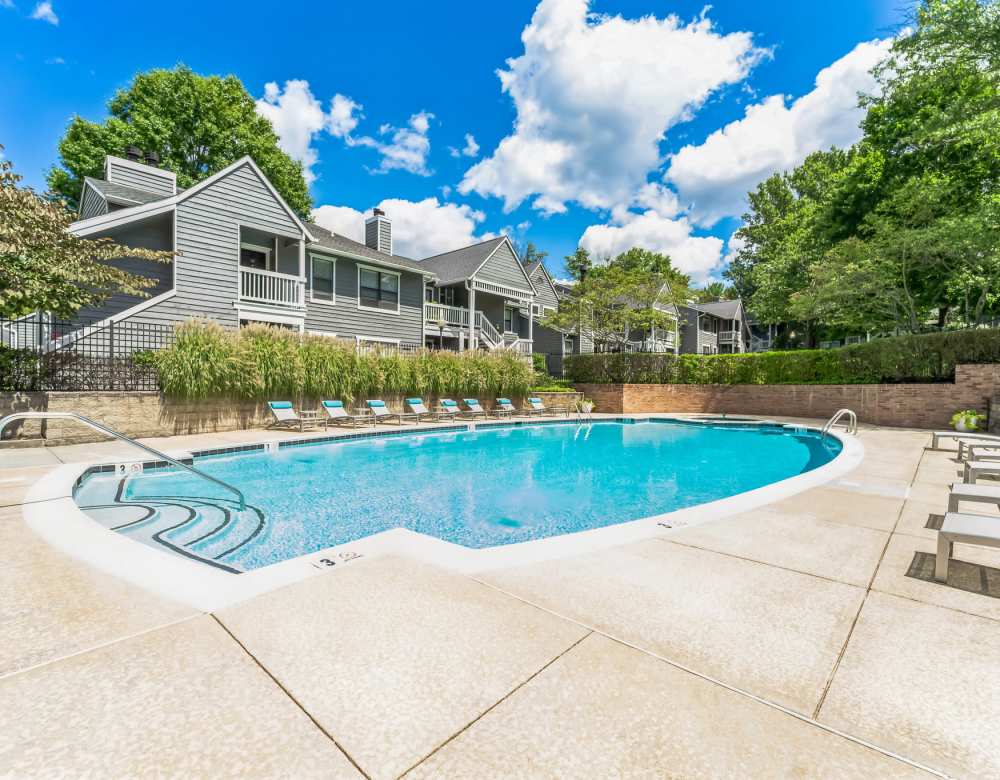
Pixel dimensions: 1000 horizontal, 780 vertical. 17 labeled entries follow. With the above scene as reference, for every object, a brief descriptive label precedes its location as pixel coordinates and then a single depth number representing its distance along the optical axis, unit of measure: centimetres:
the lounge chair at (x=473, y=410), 1667
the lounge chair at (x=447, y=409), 1576
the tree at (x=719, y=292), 5836
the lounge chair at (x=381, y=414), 1408
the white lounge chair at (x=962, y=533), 271
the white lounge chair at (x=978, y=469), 477
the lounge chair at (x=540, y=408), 1881
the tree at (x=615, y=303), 2231
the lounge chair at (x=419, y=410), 1501
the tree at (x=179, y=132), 2413
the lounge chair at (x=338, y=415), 1315
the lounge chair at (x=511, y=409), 1759
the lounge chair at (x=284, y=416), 1210
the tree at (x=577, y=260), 4912
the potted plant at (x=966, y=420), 1175
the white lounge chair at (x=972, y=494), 349
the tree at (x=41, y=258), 790
